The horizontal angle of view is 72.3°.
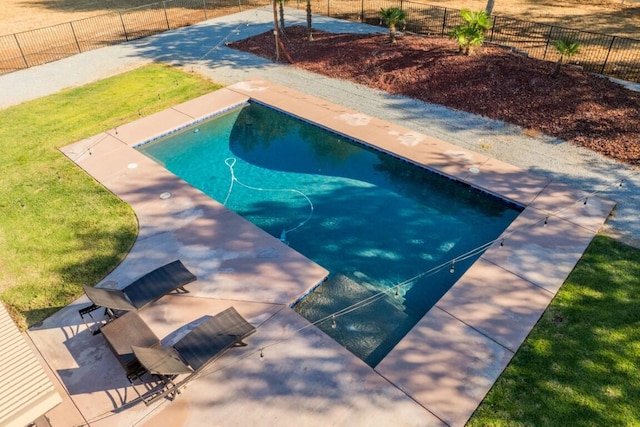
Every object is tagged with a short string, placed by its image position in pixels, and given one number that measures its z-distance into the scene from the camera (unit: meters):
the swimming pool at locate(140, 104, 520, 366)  10.70
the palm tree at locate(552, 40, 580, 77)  17.92
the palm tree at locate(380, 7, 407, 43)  22.12
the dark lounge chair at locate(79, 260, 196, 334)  9.63
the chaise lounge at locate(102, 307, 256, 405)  8.42
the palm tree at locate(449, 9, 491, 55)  19.66
